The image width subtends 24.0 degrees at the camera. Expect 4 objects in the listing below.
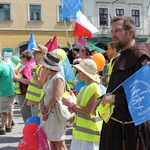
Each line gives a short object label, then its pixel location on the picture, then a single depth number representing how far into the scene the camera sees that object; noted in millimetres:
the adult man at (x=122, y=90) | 2820
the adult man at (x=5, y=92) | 7312
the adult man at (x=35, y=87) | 5820
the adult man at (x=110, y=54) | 5622
